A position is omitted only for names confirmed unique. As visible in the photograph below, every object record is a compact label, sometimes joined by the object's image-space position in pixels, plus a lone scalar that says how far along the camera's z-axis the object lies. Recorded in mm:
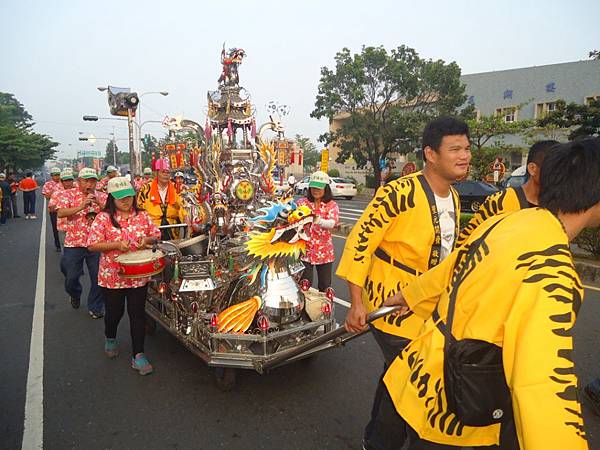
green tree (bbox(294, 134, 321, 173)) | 52747
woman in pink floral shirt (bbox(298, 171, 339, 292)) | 4641
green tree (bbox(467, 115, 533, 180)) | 20078
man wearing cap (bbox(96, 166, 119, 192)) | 7806
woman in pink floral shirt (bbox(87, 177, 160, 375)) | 3467
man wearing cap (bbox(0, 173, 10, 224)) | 13859
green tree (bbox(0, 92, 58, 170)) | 27438
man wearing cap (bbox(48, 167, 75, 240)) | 5393
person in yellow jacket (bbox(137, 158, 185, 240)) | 5477
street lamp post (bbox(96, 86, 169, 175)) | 7613
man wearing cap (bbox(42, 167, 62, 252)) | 8773
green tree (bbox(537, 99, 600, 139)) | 11359
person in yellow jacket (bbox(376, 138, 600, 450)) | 1093
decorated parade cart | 3191
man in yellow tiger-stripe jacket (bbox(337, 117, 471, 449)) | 2123
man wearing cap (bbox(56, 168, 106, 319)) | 5043
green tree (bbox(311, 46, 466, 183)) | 23203
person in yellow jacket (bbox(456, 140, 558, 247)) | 2656
